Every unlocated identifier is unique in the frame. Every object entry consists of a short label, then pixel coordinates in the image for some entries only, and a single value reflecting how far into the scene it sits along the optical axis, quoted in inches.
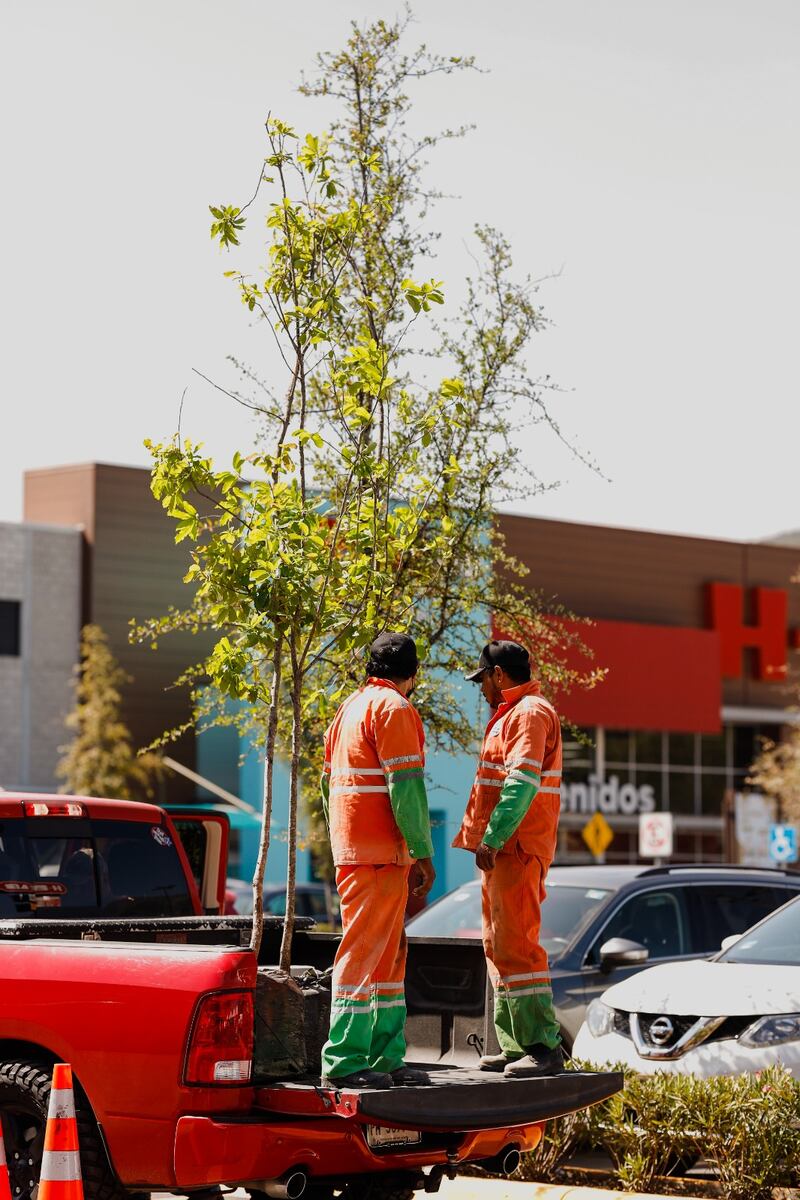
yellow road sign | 1414.9
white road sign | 1261.1
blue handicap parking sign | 1343.5
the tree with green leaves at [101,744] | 1594.5
